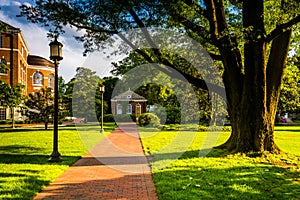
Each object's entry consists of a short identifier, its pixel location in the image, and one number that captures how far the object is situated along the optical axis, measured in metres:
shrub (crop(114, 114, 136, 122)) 39.84
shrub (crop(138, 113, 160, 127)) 27.36
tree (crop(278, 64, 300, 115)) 22.11
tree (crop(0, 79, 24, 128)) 23.23
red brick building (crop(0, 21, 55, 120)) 37.41
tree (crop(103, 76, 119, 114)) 49.82
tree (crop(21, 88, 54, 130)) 22.65
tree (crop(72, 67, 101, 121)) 36.28
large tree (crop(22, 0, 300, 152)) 8.88
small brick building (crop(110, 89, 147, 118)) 46.09
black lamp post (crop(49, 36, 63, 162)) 8.76
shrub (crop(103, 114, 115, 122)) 41.03
